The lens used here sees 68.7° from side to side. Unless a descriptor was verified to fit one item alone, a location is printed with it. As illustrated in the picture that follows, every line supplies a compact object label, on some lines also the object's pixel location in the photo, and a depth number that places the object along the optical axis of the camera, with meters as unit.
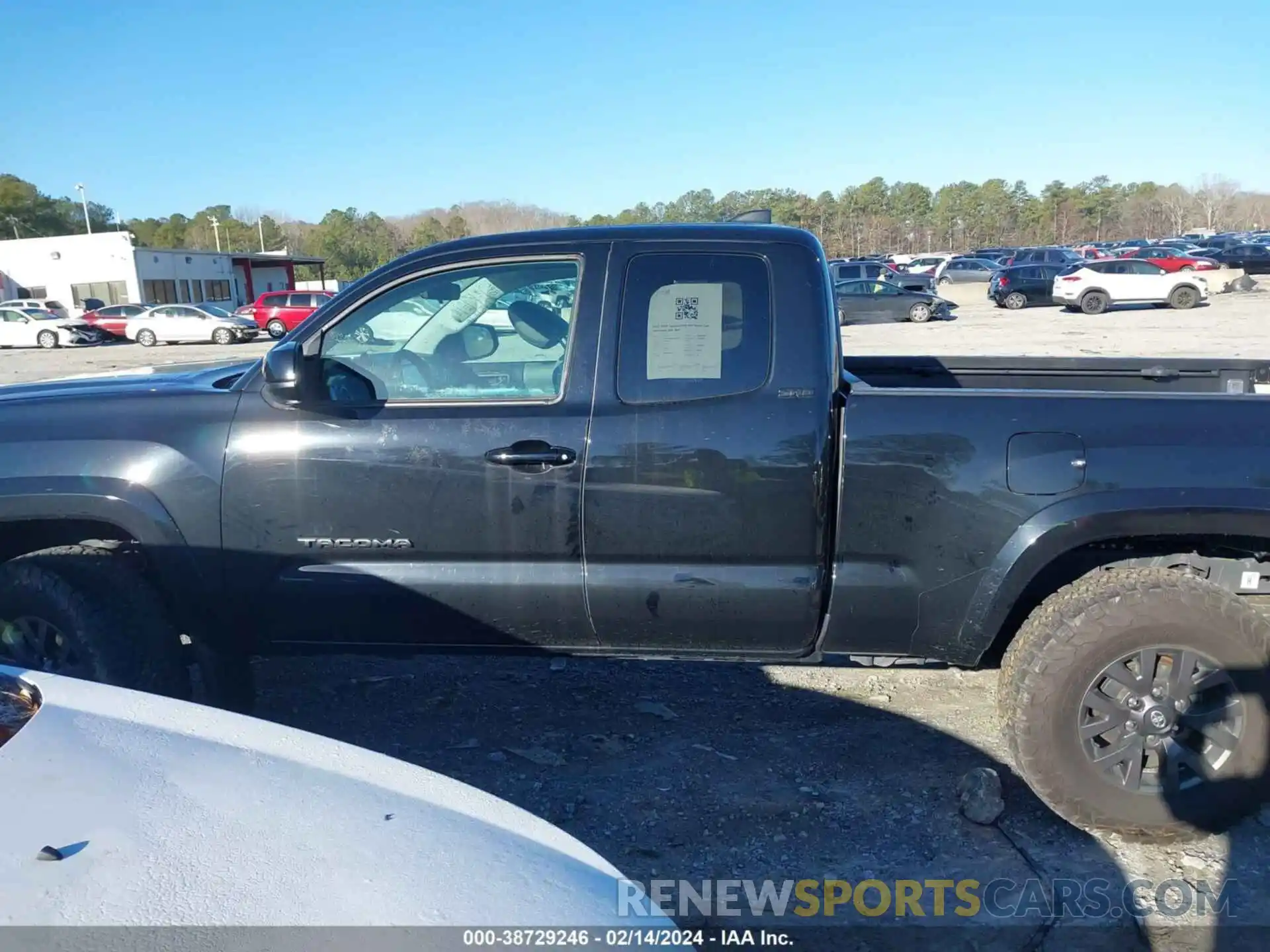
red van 34.03
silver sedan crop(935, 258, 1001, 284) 46.53
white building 46.62
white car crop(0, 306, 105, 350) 33.06
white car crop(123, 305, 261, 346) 33.09
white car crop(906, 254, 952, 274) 47.38
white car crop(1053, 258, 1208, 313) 28.78
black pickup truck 2.94
